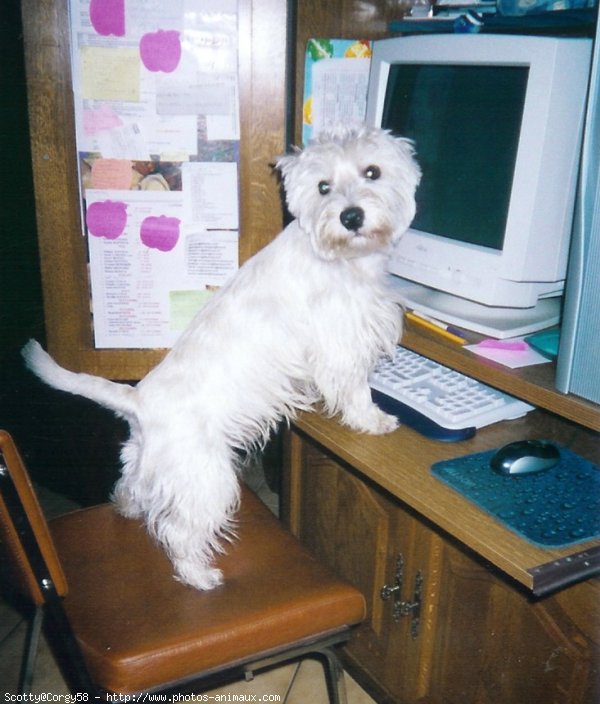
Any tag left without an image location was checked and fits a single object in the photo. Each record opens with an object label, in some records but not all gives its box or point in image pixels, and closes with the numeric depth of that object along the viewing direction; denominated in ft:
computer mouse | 3.78
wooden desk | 3.62
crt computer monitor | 3.87
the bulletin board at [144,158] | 5.04
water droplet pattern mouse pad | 3.27
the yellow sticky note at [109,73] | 5.06
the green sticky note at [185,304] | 5.95
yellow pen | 4.55
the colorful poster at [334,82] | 5.44
